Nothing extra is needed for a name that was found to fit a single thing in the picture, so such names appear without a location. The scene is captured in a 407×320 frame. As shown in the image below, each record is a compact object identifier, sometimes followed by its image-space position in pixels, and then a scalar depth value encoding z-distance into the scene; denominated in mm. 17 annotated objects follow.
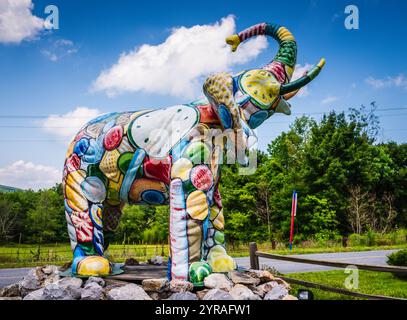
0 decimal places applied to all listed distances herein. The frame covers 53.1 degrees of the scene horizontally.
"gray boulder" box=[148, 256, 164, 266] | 5317
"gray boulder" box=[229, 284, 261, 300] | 3520
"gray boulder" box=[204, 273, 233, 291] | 3600
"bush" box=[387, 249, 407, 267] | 7719
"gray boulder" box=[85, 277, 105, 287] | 3777
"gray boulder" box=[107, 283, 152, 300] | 3484
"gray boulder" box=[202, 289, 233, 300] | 3385
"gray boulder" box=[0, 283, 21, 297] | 4152
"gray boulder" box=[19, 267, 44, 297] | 4180
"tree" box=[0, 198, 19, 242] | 22853
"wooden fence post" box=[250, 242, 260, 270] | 6457
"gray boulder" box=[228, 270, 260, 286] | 3826
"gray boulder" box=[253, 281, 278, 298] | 3795
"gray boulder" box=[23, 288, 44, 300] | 3621
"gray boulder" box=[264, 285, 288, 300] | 3635
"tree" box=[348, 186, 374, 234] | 19156
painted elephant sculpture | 3879
